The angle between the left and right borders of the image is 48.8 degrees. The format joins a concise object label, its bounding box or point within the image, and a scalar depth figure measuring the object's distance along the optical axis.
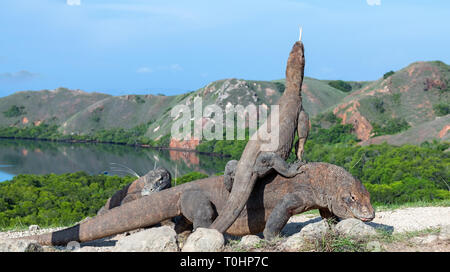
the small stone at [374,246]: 7.26
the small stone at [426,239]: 7.75
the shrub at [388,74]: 74.36
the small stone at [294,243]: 7.22
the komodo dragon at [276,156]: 8.19
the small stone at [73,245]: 8.81
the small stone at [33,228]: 11.58
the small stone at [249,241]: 7.64
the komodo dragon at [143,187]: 9.85
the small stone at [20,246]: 7.06
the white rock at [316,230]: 7.34
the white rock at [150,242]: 7.20
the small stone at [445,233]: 7.75
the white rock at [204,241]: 7.16
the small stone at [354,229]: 7.63
